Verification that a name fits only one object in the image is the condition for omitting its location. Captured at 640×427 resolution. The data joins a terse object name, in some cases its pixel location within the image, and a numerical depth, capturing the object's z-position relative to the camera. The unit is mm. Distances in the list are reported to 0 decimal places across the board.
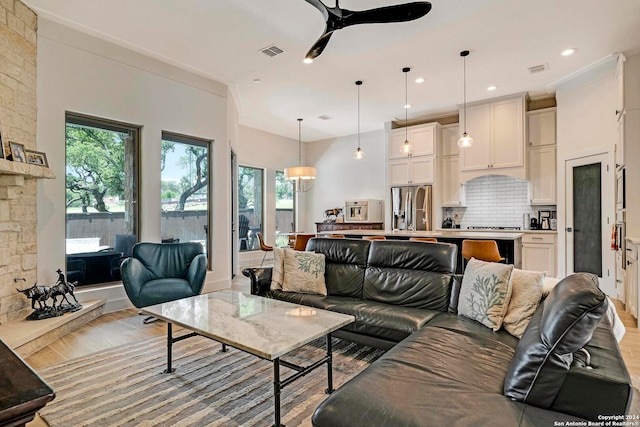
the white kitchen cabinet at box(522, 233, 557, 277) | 5410
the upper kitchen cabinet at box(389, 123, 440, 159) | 6660
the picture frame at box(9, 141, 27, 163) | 3141
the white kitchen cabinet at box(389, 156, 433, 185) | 6699
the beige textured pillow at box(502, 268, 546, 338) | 2137
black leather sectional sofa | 1201
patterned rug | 1943
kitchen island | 4305
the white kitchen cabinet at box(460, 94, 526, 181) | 5734
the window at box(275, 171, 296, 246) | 8594
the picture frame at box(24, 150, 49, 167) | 3352
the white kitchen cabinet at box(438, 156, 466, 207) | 6664
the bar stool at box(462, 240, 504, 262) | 3943
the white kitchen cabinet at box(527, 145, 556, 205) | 5598
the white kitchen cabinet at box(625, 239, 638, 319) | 3552
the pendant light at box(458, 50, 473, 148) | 4231
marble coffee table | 1844
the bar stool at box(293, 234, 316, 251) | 5453
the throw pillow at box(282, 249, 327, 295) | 3291
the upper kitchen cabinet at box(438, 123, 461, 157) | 6645
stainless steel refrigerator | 6660
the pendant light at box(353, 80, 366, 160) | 5579
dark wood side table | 659
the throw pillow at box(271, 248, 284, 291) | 3385
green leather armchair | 3539
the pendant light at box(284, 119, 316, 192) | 6602
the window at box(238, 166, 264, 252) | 7734
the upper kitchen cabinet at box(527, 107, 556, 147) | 5590
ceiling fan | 2549
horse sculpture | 3207
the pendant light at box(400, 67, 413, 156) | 4832
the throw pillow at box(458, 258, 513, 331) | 2244
